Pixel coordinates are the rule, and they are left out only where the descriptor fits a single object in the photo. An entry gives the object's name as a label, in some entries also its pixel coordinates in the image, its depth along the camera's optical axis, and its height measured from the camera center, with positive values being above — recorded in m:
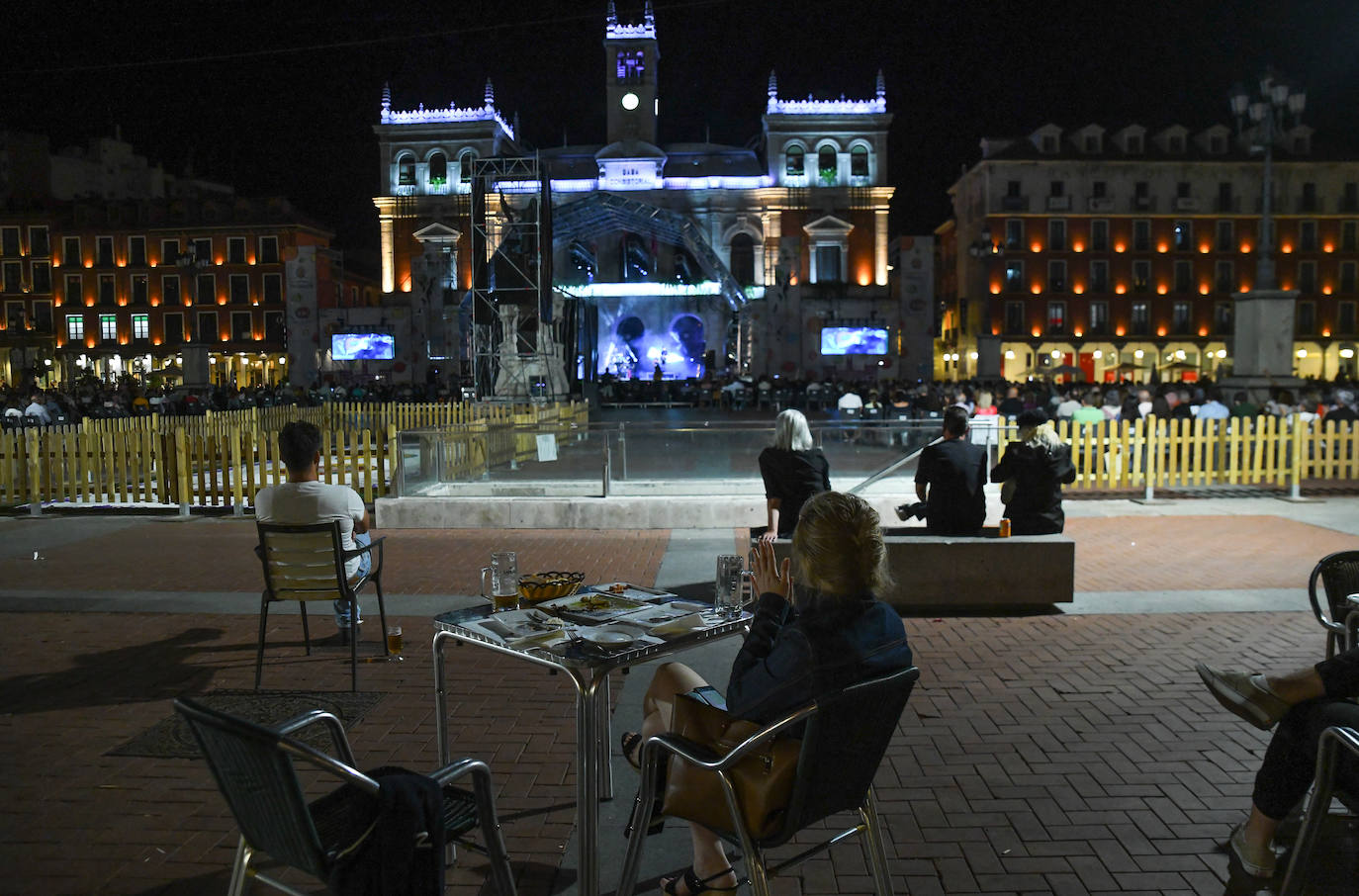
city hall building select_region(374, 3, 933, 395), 50.44 +7.91
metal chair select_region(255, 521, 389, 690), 5.52 -0.98
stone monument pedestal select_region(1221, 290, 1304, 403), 17.38 +0.66
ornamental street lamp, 16.58 +4.52
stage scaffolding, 23.23 +2.47
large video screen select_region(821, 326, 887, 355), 48.72 +2.14
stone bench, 6.89 -1.29
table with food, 3.20 -0.87
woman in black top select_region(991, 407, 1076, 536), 7.29 -0.71
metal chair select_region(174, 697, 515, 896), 2.31 -1.04
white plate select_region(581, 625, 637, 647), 3.34 -0.85
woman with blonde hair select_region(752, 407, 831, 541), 7.02 -0.61
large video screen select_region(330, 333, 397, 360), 49.62 +2.07
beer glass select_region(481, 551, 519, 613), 4.09 -0.80
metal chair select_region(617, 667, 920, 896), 2.67 -1.06
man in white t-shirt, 5.80 -0.62
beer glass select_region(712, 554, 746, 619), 4.02 -0.79
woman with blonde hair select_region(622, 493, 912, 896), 2.79 -0.70
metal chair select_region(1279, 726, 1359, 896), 2.93 -1.26
